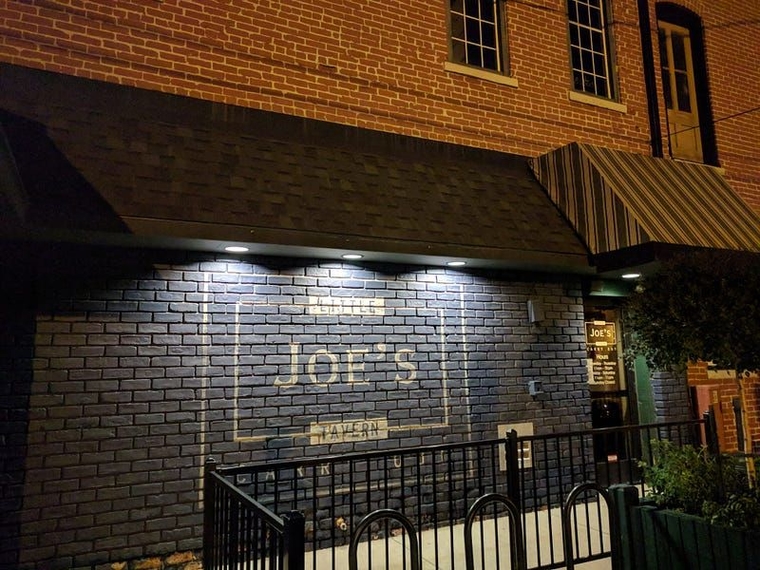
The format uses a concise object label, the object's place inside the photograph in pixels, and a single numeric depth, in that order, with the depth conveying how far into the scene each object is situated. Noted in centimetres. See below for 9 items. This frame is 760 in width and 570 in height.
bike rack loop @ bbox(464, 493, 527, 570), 378
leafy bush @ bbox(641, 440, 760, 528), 428
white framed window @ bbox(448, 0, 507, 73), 805
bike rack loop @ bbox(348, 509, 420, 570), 336
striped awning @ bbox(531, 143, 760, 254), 679
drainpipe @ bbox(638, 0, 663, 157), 930
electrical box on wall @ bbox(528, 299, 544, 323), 722
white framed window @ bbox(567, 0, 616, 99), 900
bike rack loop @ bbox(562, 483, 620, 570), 404
